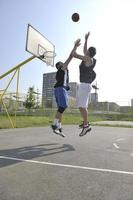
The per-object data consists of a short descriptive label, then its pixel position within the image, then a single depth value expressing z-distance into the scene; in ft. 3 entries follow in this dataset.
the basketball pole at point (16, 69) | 23.15
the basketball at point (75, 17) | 14.58
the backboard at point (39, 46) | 22.03
